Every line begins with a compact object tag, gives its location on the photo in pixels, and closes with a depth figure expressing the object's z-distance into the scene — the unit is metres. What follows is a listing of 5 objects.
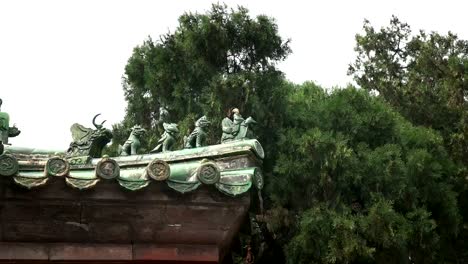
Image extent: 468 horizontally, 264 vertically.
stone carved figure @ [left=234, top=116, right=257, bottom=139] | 7.46
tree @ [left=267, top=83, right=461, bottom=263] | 12.71
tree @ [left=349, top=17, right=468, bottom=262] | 17.38
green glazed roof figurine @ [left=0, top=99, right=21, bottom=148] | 7.58
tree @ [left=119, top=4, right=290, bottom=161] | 14.73
